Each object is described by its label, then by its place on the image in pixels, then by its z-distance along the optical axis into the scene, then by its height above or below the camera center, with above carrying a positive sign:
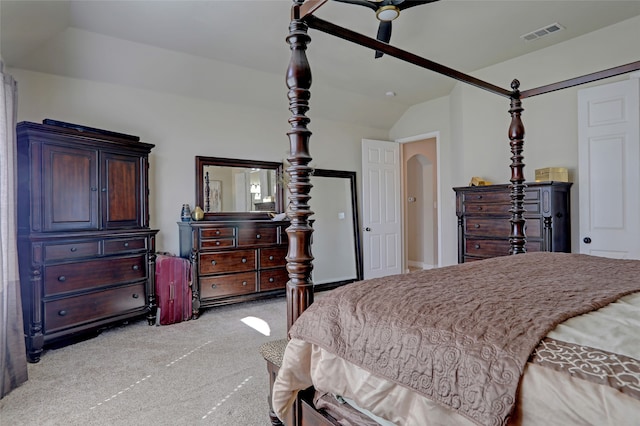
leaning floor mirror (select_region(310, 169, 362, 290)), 5.34 -0.29
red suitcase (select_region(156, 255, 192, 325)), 3.63 -0.77
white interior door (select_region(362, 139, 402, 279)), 5.54 +0.01
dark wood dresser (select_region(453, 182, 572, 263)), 3.42 -0.12
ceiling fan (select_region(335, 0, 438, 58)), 2.45 +1.41
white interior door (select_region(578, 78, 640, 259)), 3.18 +0.33
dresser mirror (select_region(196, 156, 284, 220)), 4.42 +0.32
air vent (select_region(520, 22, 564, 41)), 3.48 +1.74
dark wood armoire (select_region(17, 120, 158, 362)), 2.82 -0.14
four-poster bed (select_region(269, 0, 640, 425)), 0.77 -0.30
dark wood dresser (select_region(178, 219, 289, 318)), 3.87 -0.52
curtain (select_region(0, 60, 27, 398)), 2.19 -0.29
